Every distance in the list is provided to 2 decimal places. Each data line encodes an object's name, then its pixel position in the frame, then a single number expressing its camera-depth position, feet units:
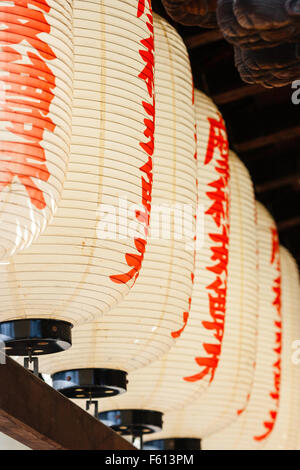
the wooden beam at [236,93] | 16.84
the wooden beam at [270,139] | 18.10
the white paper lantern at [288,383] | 18.56
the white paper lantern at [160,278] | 10.91
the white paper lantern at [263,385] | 16.97
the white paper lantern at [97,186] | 9.13
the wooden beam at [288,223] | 21.18
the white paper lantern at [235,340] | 14.56
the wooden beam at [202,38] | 15.40
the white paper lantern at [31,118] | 7.90
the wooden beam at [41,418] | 9.97
